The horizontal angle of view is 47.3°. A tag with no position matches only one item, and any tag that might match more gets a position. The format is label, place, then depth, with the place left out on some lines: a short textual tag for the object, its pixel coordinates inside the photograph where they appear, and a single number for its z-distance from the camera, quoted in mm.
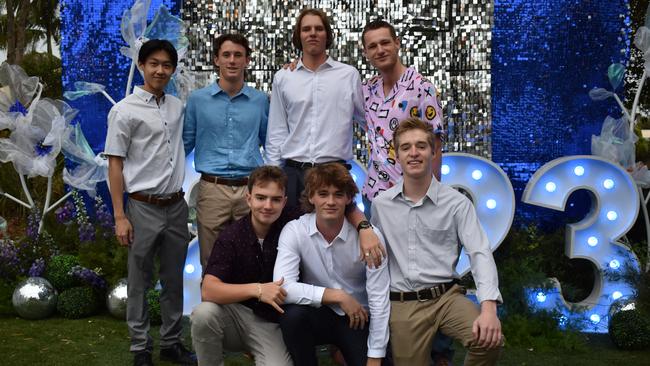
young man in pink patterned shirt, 3535
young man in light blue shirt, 3854
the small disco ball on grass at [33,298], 5117
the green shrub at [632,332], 4508
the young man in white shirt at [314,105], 3732
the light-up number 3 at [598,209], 5078
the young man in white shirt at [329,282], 3098
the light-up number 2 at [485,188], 5102
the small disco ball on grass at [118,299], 5020
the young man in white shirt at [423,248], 3105
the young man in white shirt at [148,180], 3768
